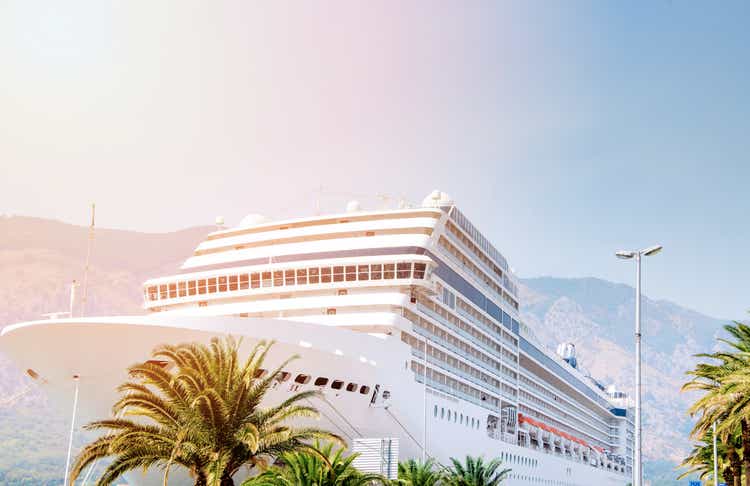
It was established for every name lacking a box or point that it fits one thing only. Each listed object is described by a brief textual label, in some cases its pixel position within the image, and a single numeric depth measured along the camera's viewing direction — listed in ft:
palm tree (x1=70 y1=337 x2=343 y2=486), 74.84
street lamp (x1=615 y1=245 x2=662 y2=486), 79.98
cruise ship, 93.30
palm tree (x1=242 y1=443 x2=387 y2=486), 76.43
